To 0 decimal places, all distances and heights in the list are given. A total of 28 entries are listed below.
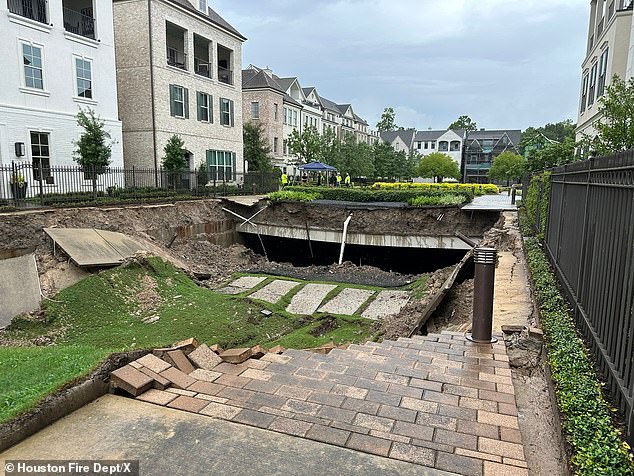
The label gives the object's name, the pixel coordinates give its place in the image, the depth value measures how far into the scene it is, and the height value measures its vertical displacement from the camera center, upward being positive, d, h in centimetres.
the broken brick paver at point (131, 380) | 340 -161
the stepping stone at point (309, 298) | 1109 -322
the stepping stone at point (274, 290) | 1180 -319
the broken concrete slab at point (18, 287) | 917 -251
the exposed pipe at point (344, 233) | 1916 -237
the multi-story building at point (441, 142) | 8581 +774
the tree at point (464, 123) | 12962 +1721
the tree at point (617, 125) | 943 +129
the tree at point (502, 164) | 5571 +228
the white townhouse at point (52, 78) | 1750 +434
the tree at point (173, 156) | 2353 +117
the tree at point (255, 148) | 3788 +265
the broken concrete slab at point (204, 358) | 402 -168
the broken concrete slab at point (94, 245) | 1095 -187
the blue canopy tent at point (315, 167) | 3331 +93
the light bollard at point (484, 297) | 487 -129
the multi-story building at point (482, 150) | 8375 +593
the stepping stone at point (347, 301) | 1084 -320
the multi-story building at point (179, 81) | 2406 +578
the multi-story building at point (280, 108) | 4178 +747
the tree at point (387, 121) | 11038 +1484
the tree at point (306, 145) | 4103 +318
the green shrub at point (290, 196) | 2183 -89
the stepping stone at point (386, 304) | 1056 -319
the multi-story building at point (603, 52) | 1792 +598
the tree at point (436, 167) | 6003 +186
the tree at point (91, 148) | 1870 +123
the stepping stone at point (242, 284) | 1256 -319
